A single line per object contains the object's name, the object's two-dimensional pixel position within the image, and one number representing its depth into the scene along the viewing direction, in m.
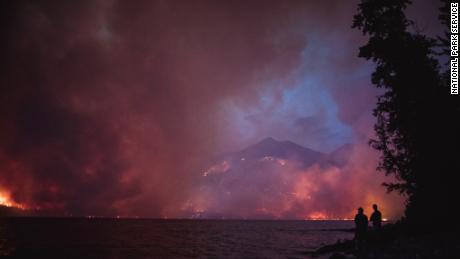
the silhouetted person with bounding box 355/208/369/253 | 21.73
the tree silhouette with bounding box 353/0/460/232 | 24.96
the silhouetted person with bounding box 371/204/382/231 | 23.67
